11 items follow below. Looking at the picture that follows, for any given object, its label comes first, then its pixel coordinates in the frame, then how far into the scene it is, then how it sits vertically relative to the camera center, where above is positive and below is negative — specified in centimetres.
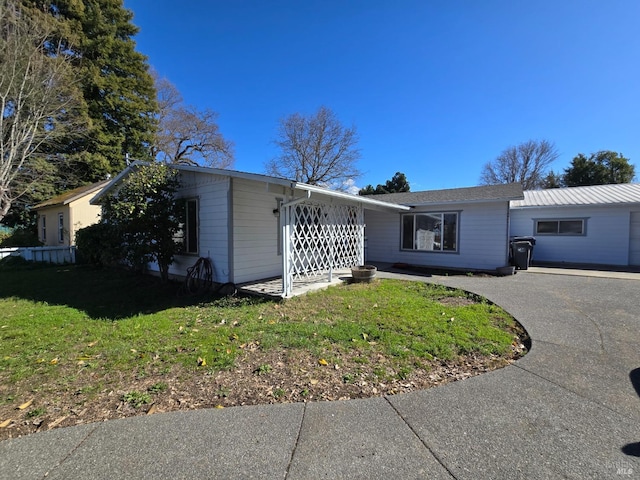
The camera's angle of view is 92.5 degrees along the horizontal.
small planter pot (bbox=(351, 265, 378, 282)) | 812 -115
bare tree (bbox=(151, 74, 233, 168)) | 2638 +874
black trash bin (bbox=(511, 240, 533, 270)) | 1054 -77
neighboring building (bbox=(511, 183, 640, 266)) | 1167 +31
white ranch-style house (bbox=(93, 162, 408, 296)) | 688 +15
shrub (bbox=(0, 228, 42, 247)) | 1745 -46
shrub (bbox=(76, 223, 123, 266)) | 766 -35
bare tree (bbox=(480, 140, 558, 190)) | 3161 +723
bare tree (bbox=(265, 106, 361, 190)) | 2703 +731
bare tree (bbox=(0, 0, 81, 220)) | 1403 +669
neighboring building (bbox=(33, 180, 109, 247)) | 1453 +89
